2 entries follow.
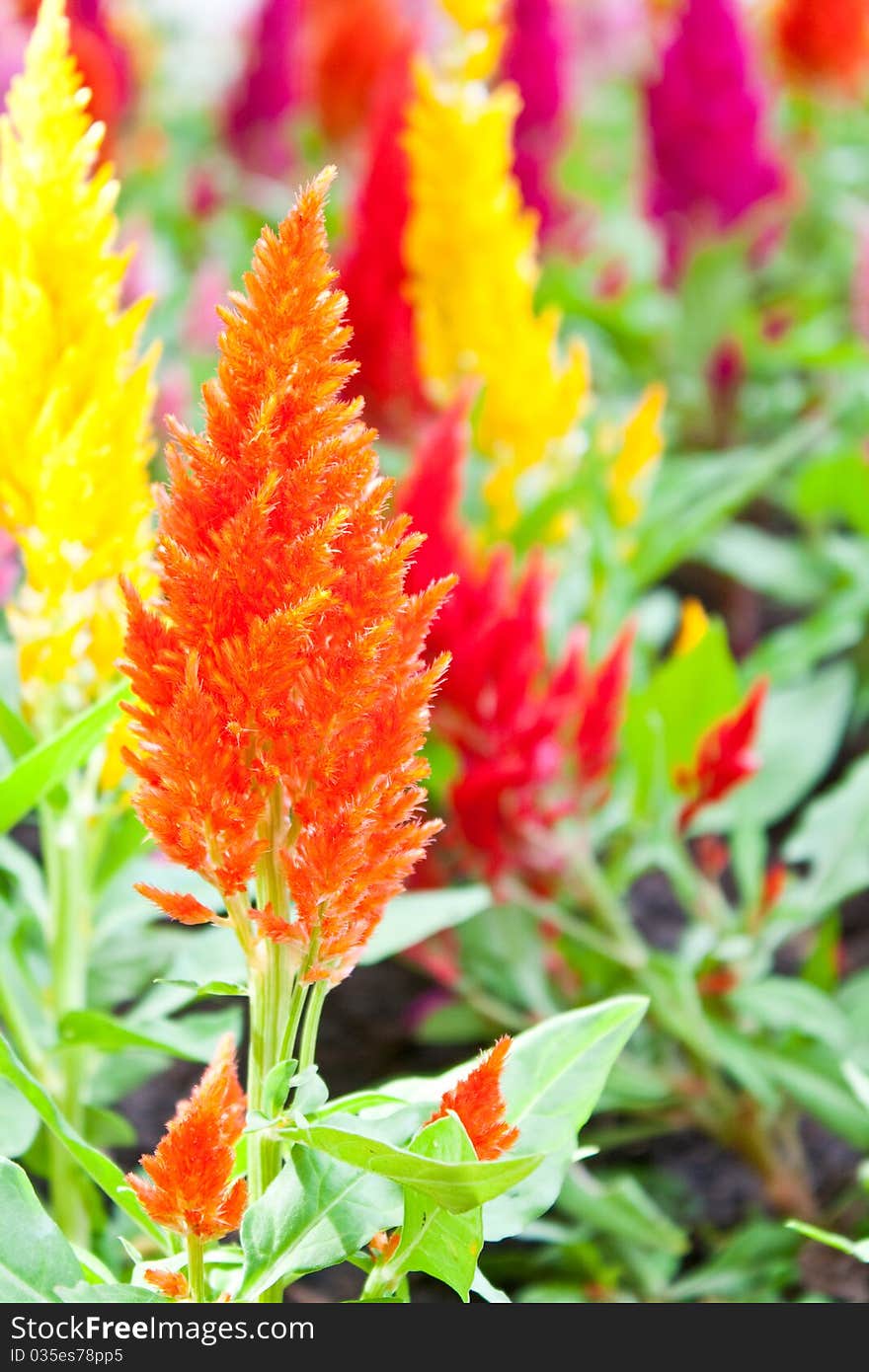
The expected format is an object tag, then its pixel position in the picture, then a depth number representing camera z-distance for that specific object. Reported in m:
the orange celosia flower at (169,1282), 0.49
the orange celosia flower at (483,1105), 0.47
